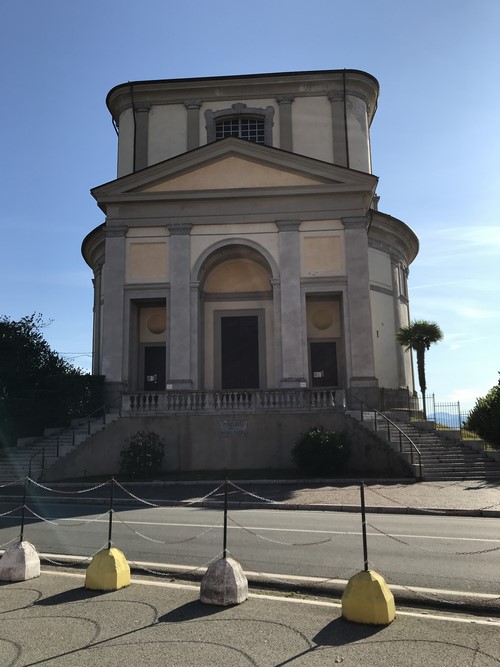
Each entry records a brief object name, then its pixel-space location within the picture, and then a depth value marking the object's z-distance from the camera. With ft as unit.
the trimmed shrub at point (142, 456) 69.15
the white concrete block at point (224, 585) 21.16
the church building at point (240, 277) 85.30
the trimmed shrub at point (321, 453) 66.08
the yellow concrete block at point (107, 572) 23.39
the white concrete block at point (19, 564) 25.35
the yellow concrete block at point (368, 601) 18.79
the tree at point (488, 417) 71.87
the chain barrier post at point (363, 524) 20.68
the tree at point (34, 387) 79.56
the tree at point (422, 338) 91.71
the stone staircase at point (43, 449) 69.05
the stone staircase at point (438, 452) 63.72
